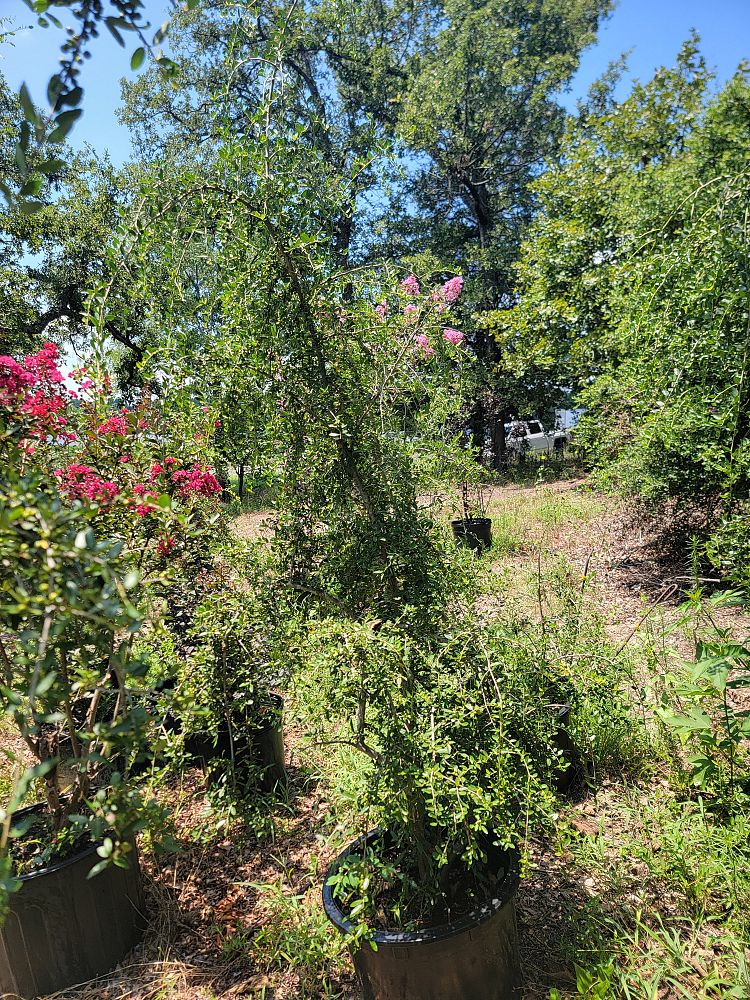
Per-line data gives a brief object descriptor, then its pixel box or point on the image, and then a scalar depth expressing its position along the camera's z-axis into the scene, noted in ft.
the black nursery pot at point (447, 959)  5.61
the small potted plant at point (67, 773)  3.68
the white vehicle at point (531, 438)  50.26
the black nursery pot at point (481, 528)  20.56
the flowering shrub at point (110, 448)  7.63
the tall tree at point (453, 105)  43.70
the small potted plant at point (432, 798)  5.65
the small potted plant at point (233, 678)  8.01
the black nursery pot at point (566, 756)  9.39
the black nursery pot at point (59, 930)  7.07
